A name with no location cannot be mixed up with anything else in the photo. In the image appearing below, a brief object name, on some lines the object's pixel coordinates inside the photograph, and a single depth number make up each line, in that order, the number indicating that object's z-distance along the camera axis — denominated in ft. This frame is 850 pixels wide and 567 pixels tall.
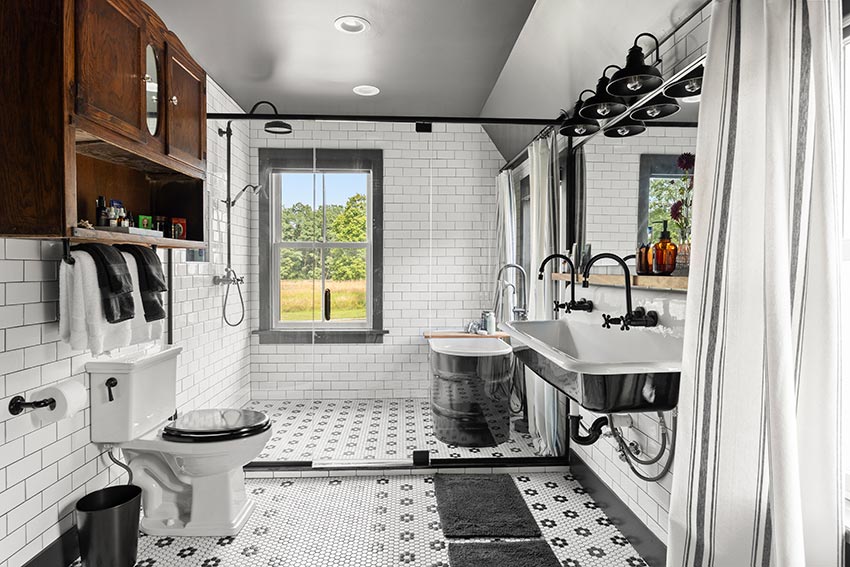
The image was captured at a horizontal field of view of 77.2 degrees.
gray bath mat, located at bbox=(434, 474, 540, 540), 8.36
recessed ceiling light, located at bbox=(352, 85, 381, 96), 12.10
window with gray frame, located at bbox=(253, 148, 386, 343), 10.23
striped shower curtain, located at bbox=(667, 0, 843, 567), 4.08
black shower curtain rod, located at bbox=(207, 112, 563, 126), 10.13
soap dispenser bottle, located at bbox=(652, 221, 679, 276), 6.81
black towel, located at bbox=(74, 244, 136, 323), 6.90
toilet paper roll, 6.56
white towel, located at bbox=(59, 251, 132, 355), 6.70
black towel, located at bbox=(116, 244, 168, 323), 7.90
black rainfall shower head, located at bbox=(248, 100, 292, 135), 10.19
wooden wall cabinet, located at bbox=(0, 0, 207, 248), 5.67
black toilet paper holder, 6.26
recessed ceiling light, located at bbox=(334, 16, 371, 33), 8.86
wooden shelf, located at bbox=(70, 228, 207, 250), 5.99
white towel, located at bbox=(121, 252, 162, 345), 7.72
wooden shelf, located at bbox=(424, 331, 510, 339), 10.72
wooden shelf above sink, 6.19
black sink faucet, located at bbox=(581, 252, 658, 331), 7.04
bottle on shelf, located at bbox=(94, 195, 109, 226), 7.34
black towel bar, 6.66
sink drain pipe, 7.06
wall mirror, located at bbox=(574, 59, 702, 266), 6.69
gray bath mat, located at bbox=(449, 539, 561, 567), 7.42
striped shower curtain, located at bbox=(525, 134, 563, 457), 10.52
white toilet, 7.80
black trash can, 6.98
